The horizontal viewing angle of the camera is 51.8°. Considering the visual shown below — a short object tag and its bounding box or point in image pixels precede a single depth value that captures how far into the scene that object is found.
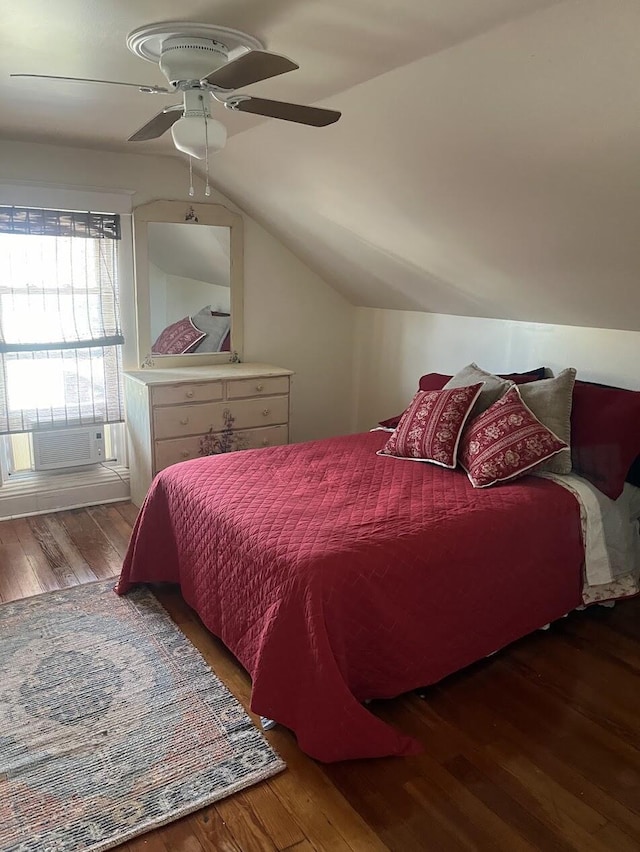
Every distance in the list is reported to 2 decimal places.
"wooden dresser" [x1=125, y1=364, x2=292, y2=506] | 3.76
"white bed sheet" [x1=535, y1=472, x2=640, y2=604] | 2.73
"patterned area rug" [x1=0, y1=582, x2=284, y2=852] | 1.82
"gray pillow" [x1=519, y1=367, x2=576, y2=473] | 2.84
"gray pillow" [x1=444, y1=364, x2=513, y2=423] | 3.08
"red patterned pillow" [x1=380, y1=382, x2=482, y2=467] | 2.97
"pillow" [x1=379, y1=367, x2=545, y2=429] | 3.37
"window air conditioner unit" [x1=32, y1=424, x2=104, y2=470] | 3.98
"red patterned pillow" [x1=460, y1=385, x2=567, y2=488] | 2.75
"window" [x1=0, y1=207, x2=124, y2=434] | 3.68
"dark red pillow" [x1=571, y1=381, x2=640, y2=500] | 2.76
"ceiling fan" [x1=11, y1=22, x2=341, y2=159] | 1.95
